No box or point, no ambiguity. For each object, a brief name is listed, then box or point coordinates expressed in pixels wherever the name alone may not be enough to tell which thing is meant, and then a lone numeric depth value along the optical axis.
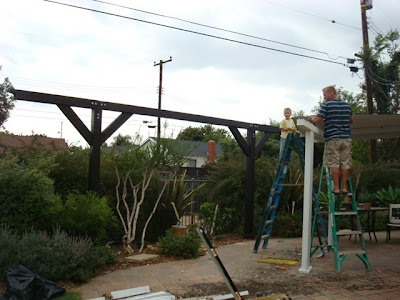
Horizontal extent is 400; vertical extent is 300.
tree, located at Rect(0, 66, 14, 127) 5.56
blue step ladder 7.35
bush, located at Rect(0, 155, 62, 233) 5.43
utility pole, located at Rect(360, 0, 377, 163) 17.42
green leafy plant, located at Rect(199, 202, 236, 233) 8.95
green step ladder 5.75
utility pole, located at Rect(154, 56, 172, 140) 29.82
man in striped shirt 5.98
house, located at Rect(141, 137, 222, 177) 8.22
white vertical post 5.96
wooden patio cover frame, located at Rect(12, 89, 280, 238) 6.15
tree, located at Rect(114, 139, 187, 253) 7.15
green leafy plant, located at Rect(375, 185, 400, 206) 11.45
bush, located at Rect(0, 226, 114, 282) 4.71
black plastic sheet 4.18
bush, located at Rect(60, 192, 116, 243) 5.95
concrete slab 6.41
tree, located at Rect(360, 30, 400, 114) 20.80
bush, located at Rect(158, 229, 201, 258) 6.76
